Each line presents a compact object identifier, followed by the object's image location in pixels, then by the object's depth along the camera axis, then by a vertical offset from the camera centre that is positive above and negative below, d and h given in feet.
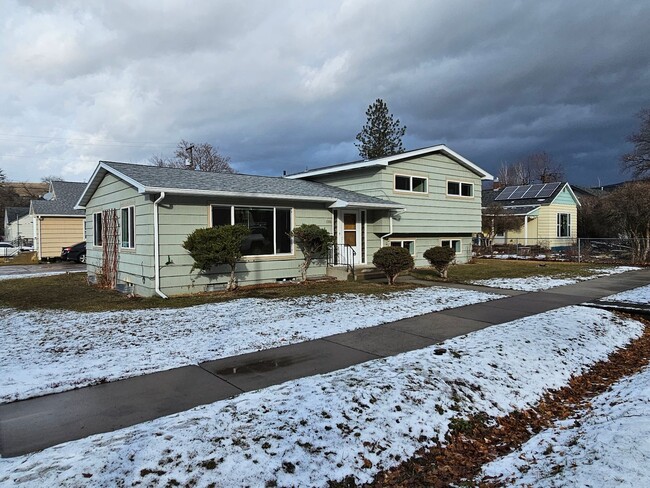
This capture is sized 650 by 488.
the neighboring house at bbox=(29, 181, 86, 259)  85.56 +3.48
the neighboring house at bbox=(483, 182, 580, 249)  96.27 +4.74
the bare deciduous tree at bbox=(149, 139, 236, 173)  149.38 +29.49
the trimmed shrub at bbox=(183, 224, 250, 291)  34.63 -0.54
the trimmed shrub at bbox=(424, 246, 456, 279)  45.96 -2.51
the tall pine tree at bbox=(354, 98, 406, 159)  128.06 +32.33
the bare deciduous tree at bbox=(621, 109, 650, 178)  116.37 +21.38
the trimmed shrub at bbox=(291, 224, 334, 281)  42.04 -0.43
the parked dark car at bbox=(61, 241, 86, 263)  81.25 -2.17
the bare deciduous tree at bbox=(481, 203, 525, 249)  91.71 +2.70
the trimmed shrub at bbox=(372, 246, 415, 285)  40.70 -2.46
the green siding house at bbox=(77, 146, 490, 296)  36.11 +2.64
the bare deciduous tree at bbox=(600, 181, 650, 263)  69.72 +3.23
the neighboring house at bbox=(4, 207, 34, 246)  140.77 +6.01
